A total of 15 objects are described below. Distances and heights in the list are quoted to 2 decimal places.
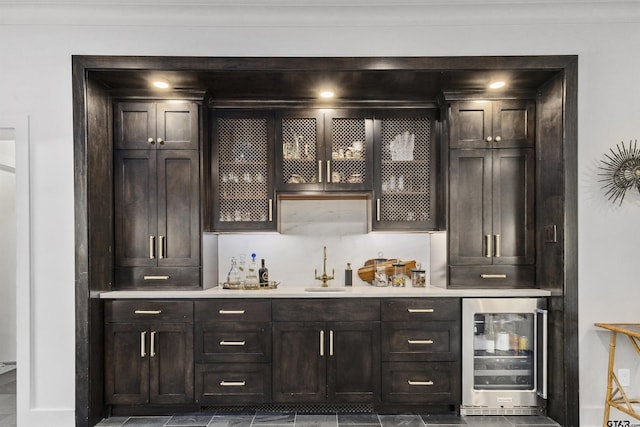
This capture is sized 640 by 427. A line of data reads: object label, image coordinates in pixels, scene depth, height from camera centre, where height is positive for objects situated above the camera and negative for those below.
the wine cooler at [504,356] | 3.12 -1.07
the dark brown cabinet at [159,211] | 3.34 -0.01
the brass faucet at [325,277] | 3.64 -0.57
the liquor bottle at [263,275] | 3.60 -0.55
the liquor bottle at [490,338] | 3.17 -0.95
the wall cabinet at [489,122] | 3.35 +0.65
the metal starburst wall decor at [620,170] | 2.89 +0.24
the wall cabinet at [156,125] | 3.34 +0.64
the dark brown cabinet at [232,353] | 3.14 -1.04
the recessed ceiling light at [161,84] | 3.12 +0.91
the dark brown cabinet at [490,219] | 3.34 -0.09
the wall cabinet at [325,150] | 3.54 +0.48
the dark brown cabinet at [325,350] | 3.15 -1.02
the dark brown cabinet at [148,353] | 3.13 -1.03
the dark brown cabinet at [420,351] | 3.14 -1.03
